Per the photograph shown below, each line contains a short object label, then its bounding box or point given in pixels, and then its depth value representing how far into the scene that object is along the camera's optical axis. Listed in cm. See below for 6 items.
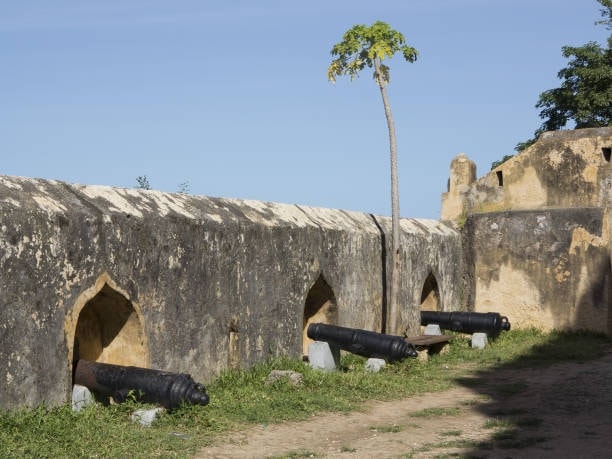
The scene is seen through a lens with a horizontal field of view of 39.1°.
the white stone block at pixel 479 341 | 1420
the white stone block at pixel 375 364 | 1118
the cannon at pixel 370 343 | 1112
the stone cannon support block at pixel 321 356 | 1109
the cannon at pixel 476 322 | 1440
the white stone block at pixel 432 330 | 1447
